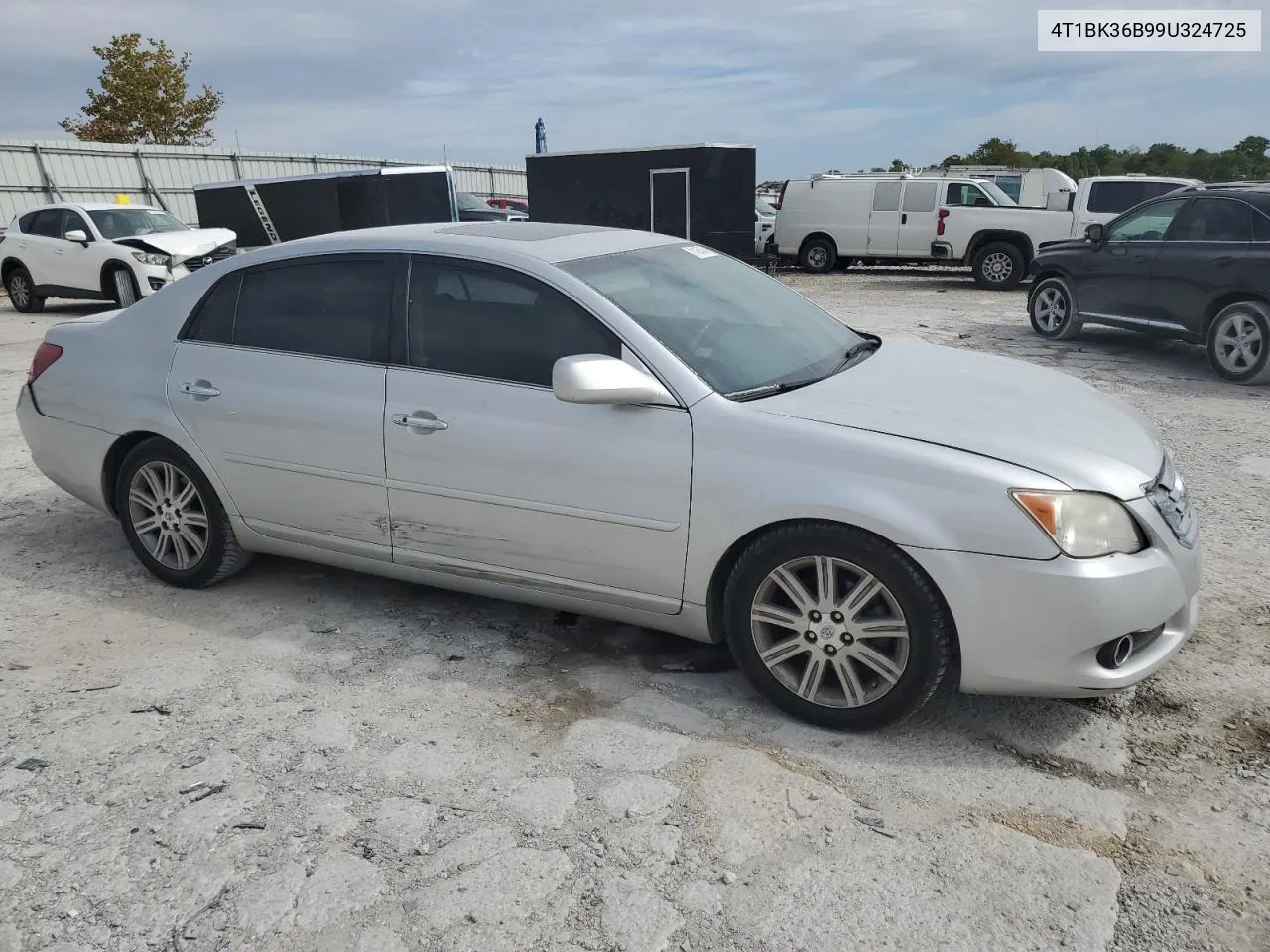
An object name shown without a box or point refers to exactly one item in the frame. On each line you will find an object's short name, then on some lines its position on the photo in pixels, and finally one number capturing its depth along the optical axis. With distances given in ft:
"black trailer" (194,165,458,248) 56.24
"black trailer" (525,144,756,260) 66.59
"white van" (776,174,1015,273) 62.54
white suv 48.60
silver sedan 10.20
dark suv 29.71
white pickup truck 54.29
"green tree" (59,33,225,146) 116.88
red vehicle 90.13
